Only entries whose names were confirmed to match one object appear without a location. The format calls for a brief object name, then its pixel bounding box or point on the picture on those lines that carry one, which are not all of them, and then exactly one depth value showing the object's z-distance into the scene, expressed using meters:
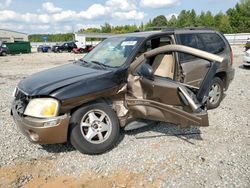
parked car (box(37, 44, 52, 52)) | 30.13
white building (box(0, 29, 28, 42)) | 41.25
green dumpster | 25.41
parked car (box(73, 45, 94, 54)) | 23.40
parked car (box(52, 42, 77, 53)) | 27.09
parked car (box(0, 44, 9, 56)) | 22.57
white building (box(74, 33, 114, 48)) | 36.49
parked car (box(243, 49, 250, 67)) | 8.43
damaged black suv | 2.59
